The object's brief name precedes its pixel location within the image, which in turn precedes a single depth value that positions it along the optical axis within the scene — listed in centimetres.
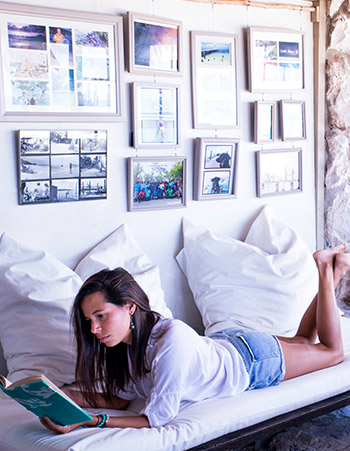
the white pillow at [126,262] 304
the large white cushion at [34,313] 265
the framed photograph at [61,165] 291
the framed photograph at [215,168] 347
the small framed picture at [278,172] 377
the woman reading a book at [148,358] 215
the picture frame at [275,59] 365
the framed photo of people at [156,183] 325
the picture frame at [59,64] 282
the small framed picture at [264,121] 369
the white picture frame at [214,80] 343
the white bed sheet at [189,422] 203
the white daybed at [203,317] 213
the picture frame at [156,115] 322
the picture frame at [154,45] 315
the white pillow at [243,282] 328
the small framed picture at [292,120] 383
